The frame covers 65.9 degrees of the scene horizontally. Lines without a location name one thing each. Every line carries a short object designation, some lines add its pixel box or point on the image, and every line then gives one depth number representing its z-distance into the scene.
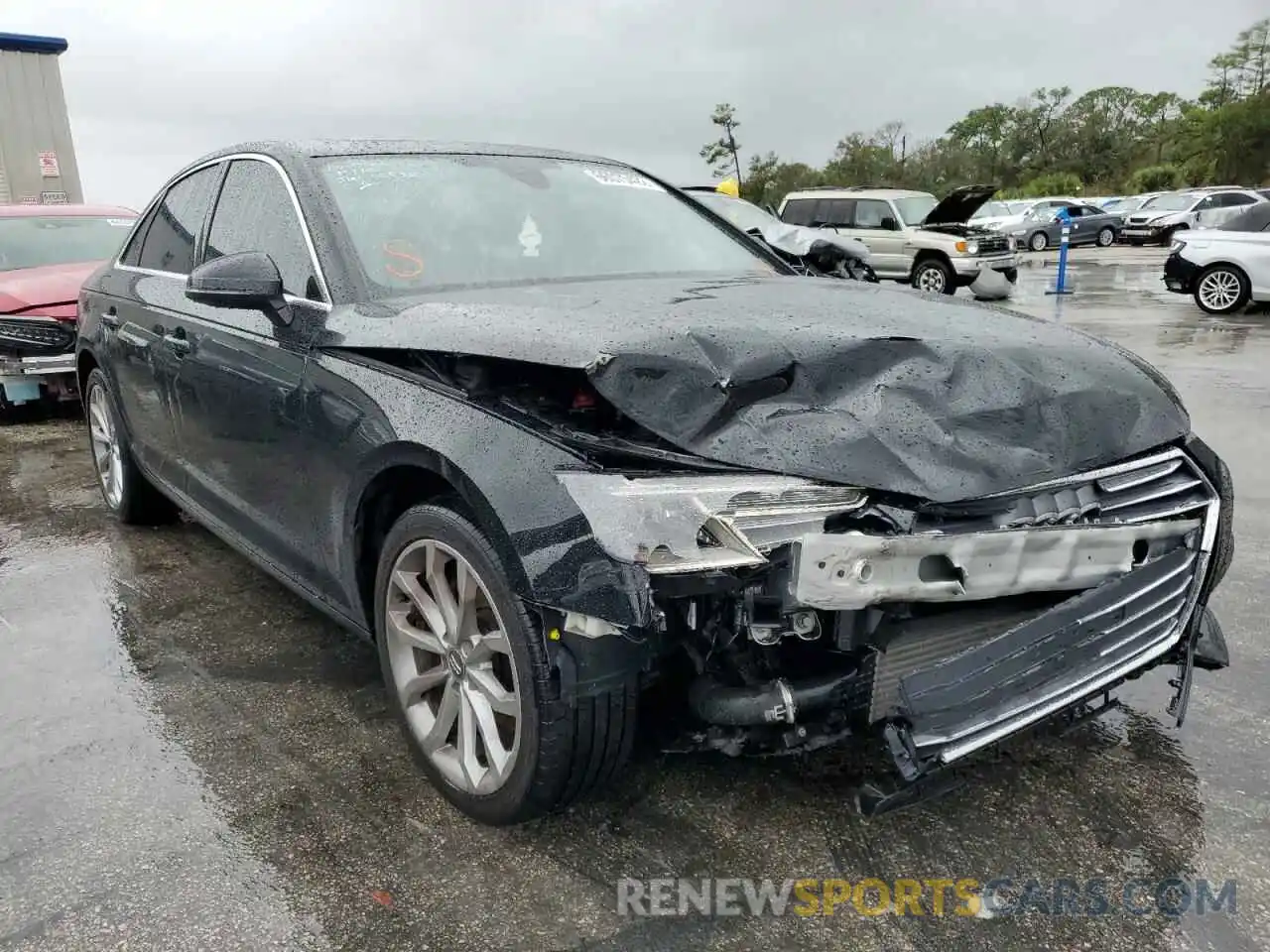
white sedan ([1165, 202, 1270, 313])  12.77
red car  7.46
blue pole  17.11
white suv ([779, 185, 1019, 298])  16.16
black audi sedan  1.96
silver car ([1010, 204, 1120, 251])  30.89
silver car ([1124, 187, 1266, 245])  28.02
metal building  16.06
